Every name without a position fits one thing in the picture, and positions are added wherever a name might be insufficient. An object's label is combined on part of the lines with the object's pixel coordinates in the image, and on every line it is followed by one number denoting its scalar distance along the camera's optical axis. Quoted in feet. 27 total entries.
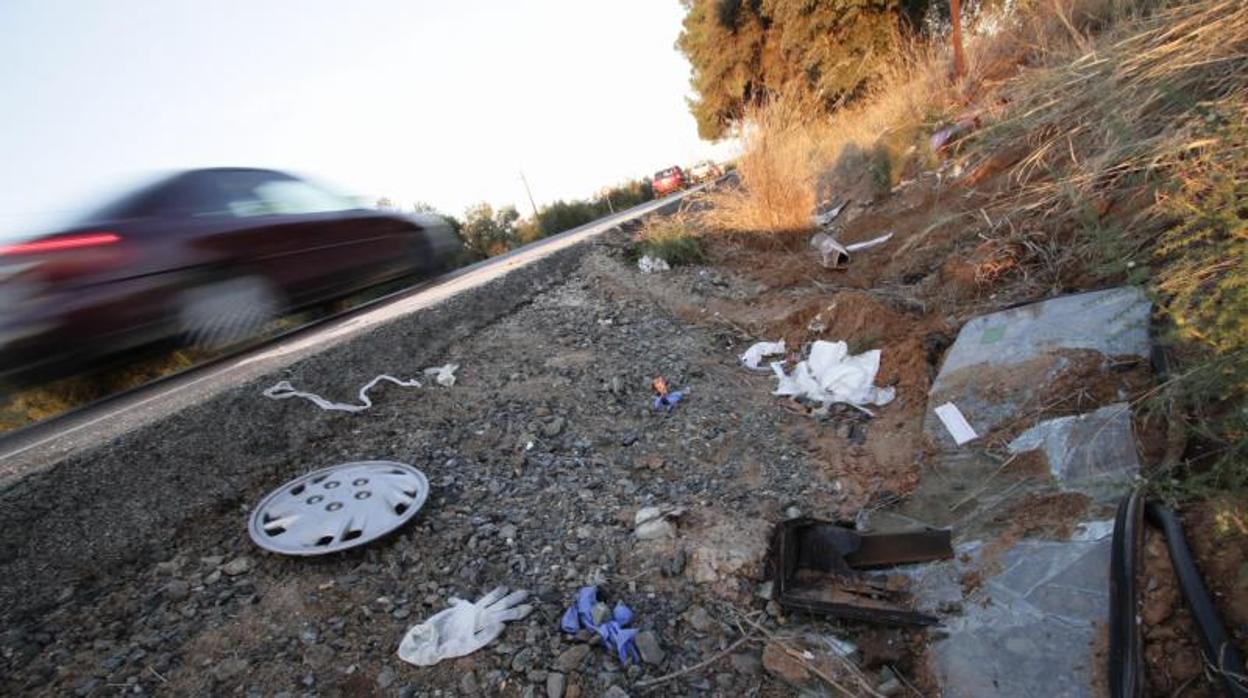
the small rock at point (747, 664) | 5.28
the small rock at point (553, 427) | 9.15
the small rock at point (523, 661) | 5.11
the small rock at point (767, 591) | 6.09
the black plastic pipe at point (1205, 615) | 3.63
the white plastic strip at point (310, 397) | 8.80
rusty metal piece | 5.77
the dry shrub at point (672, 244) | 20.68
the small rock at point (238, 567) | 6.04
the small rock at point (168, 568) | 6.00
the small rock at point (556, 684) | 4.93
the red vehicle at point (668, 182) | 75.46
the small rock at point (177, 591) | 5.72
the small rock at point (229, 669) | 4.95
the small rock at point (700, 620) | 5.68
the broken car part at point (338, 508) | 6.24
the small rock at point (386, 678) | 4.93
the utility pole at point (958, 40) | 20.77
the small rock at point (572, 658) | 5.14
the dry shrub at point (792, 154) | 21.65
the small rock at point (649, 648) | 5.28
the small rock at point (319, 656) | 5.09
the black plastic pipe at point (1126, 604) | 4.02
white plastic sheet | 10.17
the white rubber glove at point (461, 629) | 5.16
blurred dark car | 9.25
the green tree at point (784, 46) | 37.42
